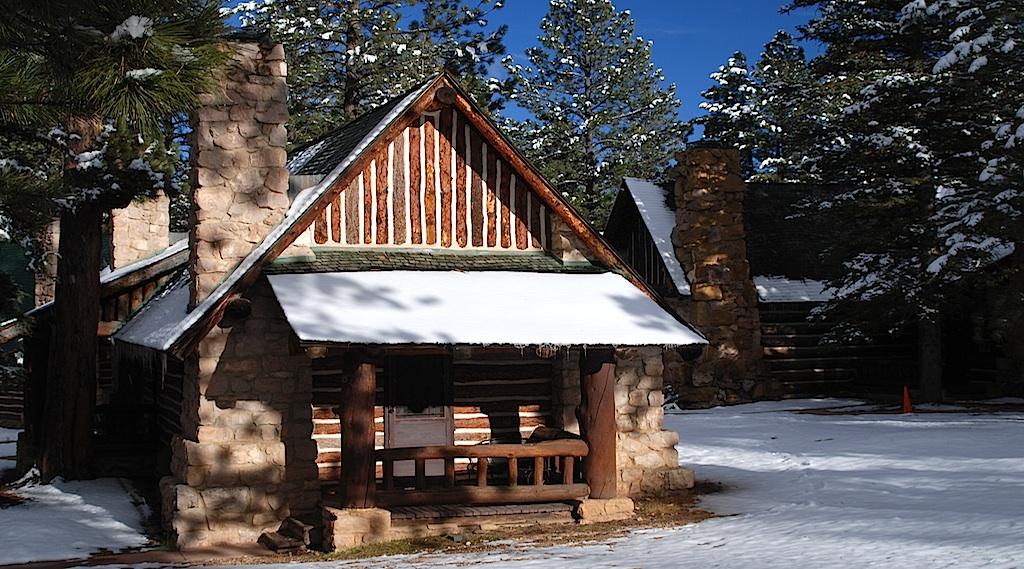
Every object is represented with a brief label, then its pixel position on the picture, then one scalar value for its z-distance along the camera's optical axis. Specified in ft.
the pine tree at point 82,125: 26.27
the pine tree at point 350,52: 99.25
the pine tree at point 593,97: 134.10
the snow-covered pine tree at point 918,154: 69.26
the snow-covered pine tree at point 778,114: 105.57
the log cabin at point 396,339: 39.45
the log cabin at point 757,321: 85.51
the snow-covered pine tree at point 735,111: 141.28
